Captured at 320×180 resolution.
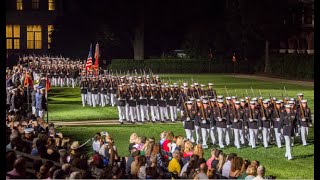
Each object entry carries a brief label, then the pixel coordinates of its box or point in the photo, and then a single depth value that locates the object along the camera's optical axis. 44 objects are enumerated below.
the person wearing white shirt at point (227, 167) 16.78
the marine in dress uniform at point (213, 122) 27.03
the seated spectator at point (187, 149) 18.12
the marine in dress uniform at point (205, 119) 26.89
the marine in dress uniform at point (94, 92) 42.53
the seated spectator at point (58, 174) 13.17
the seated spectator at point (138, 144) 19.09
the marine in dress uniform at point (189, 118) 27.19
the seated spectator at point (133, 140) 19.48
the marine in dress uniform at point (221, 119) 26.78
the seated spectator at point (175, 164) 16.81
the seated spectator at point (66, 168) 13.63
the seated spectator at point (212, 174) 15.52
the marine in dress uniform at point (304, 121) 26.89
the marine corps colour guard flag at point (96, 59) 47.36
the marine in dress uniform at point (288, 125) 24.25
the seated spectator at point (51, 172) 13.35
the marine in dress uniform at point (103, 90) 42.16
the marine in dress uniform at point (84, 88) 43.31
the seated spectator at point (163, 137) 20.25
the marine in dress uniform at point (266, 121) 26.47
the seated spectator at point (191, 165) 16.03
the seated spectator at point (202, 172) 14.77
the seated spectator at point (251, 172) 15.47
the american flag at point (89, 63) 45.44
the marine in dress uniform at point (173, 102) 35.03
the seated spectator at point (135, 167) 15.87
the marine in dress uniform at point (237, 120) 26.59
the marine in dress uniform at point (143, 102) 35.00
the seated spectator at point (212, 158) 17.55
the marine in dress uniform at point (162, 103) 35.03
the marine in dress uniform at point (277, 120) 26.20
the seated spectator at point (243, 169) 16.30
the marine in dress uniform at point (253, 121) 26.41
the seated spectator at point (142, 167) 15.49
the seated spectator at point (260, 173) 14.99
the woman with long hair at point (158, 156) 17.15
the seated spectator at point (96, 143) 19.66
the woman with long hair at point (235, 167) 16.42
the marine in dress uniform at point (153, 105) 35.03
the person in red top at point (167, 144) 19.62
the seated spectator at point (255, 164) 15.76
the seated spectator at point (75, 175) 13.10
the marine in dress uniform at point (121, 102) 34.88
